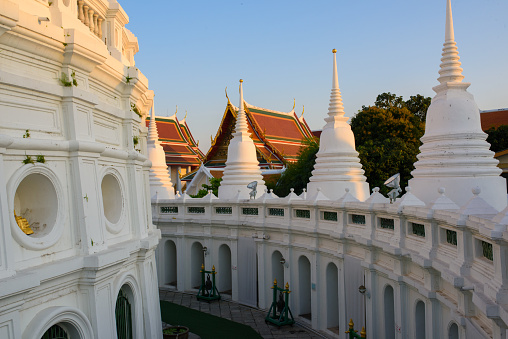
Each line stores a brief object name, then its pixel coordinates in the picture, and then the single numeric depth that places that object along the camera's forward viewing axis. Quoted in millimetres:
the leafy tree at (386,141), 28766
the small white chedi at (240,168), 25875
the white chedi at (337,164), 20672
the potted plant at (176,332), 15555
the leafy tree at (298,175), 32125
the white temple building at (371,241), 8718
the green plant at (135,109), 13798
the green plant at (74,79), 9949
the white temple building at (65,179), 8375
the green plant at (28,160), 8672
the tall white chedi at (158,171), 30031
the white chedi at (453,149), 13961
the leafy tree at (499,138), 35500
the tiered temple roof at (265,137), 40938
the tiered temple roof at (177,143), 56281
